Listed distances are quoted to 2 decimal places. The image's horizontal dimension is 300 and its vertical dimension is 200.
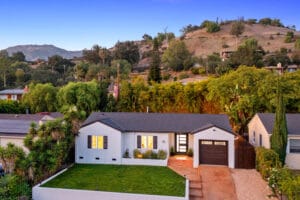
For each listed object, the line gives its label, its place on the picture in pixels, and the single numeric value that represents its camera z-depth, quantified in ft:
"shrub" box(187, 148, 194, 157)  73.99
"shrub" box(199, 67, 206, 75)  191.62
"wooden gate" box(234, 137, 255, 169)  66.28
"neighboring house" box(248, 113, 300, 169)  64.90
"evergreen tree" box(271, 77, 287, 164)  61.00
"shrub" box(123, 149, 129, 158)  71.75
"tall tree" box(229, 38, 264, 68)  177.58
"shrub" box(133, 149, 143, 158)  71.40
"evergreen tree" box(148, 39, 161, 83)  147.91
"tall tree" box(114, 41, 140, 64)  280.18
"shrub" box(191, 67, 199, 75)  196.85
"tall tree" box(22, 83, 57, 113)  117.61
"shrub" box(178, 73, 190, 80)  188.59
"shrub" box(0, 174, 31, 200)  49.96
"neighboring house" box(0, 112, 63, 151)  67.36
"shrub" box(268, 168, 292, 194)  47.47
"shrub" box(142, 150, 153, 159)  70.64
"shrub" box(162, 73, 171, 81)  191.31
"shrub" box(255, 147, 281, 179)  55.77
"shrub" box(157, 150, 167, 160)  70.49
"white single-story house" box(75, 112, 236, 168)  67.00
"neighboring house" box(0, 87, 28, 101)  175.32
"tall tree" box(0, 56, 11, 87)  228.59
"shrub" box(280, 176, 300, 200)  40.88
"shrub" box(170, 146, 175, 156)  75.10
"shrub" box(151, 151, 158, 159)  70.69
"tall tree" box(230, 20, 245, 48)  347.15
